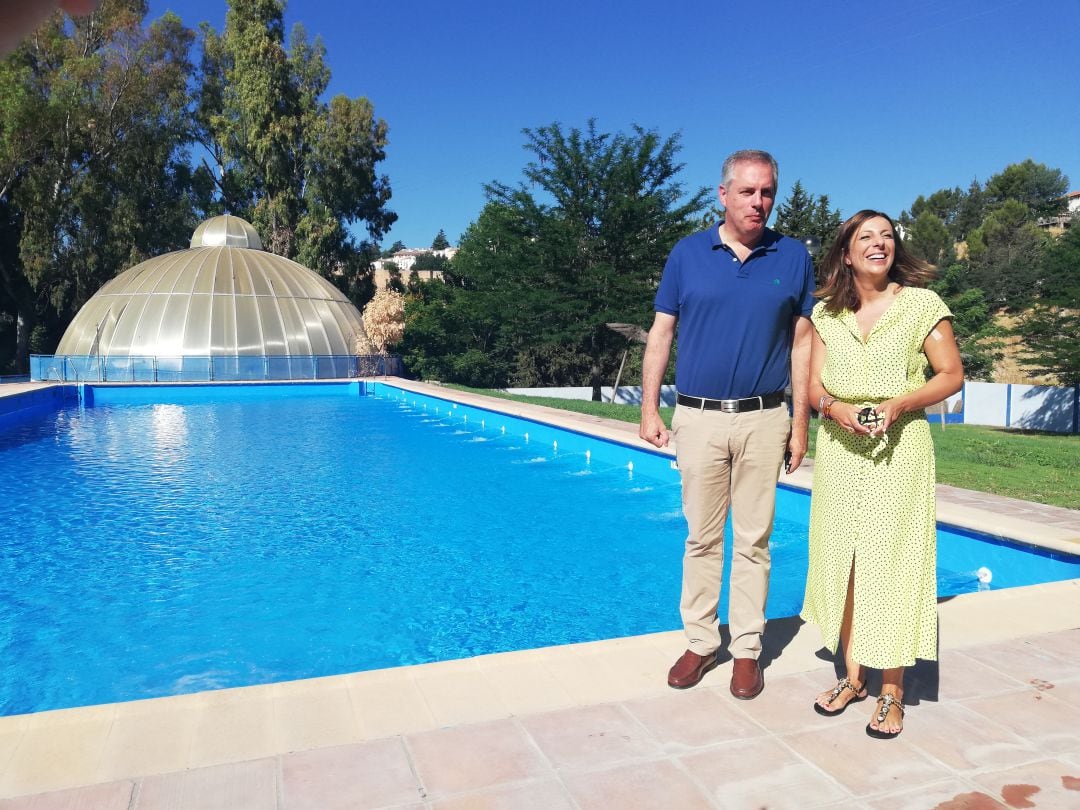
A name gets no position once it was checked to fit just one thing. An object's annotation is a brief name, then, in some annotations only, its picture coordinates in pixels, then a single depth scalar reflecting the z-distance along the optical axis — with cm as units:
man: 264
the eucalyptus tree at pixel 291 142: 2897
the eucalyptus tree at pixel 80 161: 2438
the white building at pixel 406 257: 13050
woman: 243
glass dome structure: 2256
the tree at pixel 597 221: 1894
